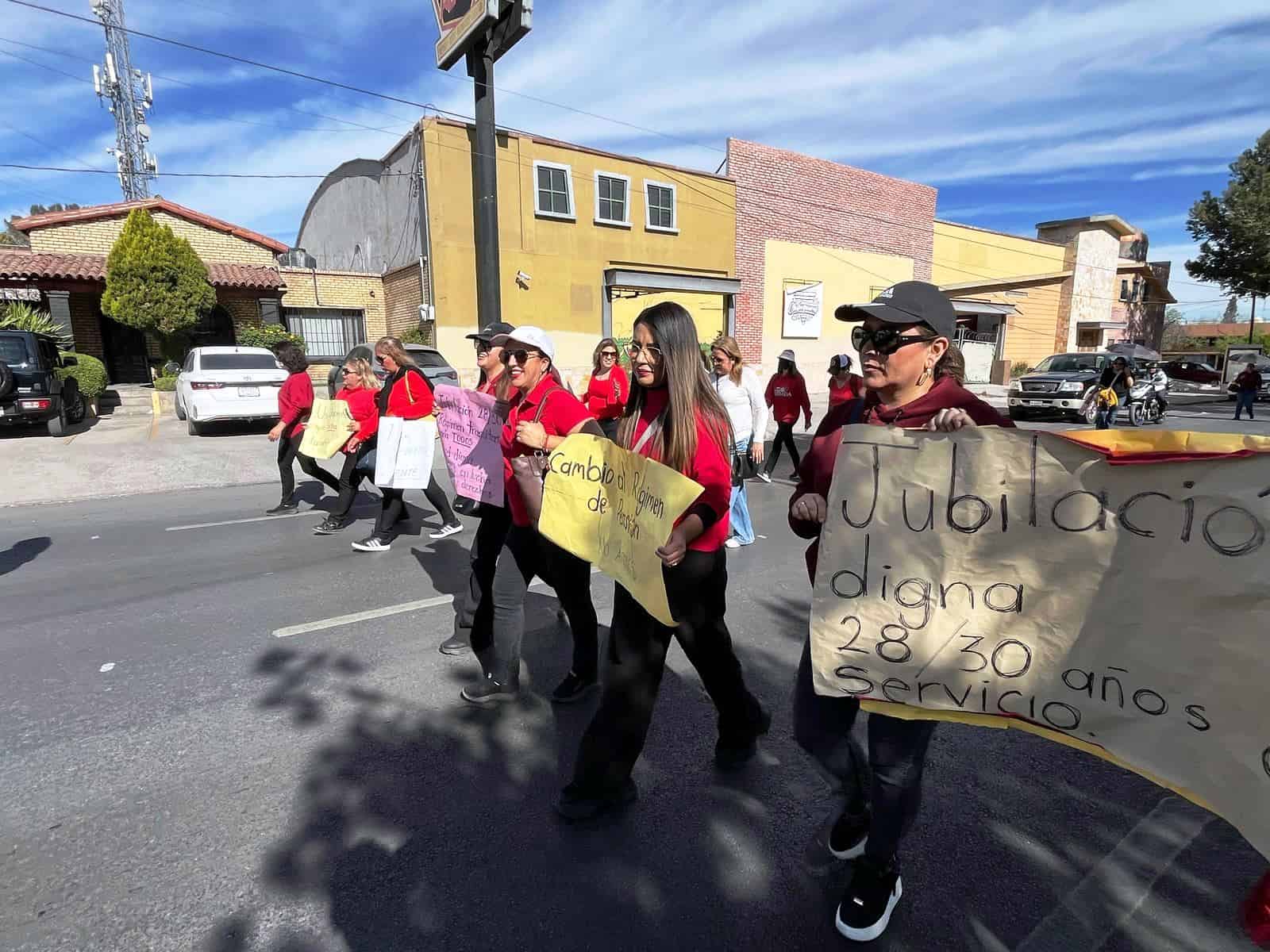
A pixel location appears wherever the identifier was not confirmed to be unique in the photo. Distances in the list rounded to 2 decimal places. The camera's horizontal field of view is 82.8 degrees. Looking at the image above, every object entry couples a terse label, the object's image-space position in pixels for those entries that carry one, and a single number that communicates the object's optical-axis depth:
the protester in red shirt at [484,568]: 3.66
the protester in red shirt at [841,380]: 6.57
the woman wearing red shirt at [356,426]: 6.37
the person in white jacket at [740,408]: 6.22
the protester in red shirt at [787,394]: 8.67
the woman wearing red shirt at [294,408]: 6.96
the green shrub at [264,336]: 18.17
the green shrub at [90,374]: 14.67
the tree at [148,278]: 16.25
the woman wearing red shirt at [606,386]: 7.18
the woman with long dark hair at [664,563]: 2.52
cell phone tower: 34.94
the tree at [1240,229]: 30.11
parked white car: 12.70
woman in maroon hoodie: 2.01
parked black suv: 11.70
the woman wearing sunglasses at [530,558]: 3.11
